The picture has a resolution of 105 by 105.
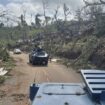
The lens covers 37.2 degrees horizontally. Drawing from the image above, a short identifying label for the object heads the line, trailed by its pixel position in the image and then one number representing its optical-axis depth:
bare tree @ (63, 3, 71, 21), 33.05
